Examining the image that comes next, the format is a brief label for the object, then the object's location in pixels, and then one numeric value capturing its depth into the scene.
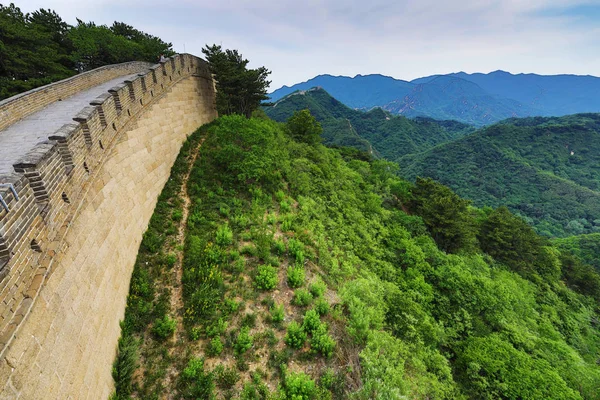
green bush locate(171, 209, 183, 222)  10.20
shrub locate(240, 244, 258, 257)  9.13
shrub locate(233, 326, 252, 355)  6.70
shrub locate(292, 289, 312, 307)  8.05
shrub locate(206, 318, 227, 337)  6.92
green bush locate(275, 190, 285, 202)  12.24
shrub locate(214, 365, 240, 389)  6.12
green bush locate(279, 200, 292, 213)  11.78
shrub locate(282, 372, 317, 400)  6.07
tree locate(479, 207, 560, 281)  24.17
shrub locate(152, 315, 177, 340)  6.87
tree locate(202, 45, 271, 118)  17.16
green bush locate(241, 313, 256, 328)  7.24
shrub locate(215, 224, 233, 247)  9.18
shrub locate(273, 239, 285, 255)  9.53
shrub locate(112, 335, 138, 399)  5.92
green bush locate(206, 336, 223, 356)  6.59
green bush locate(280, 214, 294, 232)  10.72
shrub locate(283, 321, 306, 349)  7.02
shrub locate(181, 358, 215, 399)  5.90
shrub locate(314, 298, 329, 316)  8.02
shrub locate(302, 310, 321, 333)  7.39
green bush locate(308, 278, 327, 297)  8.50
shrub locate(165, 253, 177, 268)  8.59
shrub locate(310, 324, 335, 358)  7.03
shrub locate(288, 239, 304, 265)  9.45
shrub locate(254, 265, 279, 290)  8.21
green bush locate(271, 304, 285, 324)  7.46
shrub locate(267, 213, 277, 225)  10.75
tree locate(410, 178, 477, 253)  20.59
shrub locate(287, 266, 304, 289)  8.56
